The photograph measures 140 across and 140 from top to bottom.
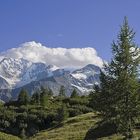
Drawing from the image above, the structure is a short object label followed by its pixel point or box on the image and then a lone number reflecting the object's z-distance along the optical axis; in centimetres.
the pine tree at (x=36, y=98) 17880
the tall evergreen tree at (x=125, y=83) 4894
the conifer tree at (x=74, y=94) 18071
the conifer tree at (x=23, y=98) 17868
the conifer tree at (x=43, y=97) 16725
